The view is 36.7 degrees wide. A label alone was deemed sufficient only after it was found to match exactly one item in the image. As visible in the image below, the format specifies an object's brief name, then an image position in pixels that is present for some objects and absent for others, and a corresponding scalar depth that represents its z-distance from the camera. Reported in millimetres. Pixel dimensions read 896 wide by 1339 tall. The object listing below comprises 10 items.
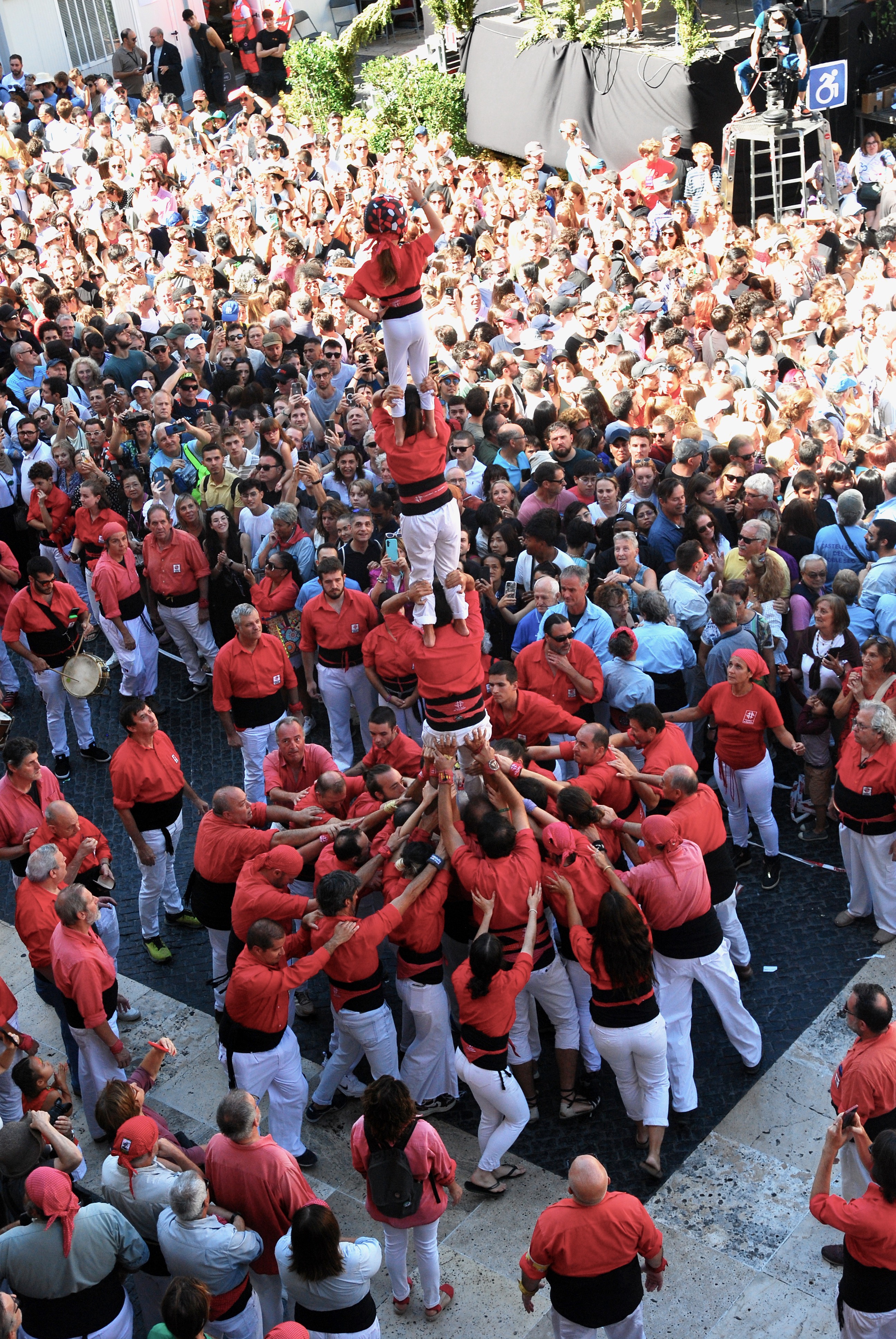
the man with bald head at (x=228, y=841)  8000
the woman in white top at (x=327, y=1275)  5457
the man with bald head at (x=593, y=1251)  5570
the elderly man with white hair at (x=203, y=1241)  5820
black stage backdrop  19000
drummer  10805
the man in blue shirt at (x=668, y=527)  10164
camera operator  16422
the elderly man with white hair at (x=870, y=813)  8062
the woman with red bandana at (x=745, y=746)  8648
